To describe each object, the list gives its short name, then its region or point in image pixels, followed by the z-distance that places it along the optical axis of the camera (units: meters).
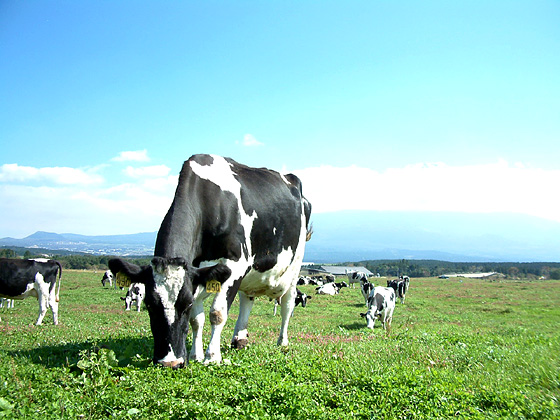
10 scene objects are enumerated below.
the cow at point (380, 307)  18.23
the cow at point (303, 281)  50.43
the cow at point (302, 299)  25.45
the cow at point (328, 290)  39.28
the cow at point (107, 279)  42.46
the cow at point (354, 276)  47.03
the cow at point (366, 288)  30.00
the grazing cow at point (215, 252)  6.04
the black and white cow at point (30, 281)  15.29
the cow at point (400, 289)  32.50
